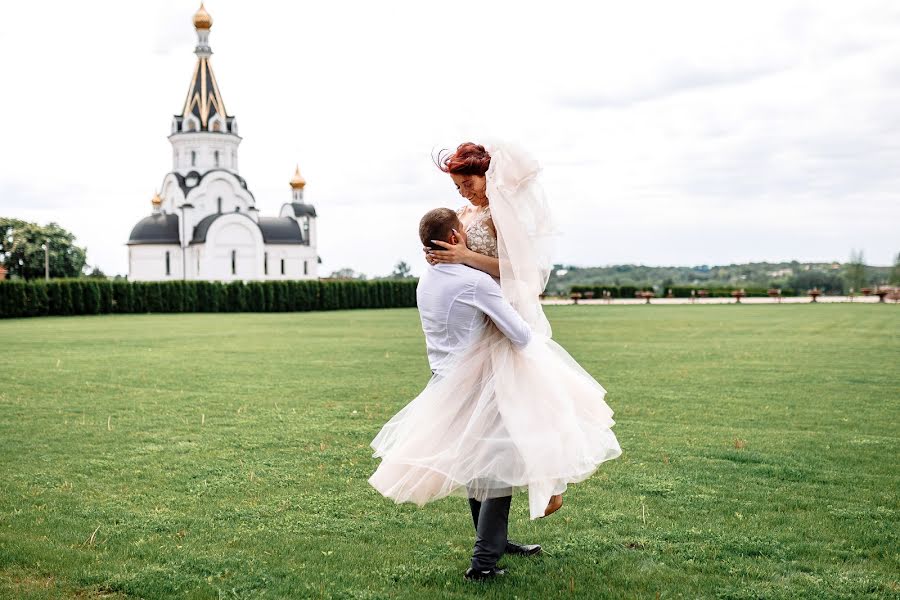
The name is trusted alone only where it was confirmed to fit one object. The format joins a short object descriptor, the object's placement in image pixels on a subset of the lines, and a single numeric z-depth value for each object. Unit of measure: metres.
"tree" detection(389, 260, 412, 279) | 91.24
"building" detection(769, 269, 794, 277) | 96.84
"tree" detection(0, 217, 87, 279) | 79.00
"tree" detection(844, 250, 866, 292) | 78.06
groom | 4.00
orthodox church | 70.38
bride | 3.97
